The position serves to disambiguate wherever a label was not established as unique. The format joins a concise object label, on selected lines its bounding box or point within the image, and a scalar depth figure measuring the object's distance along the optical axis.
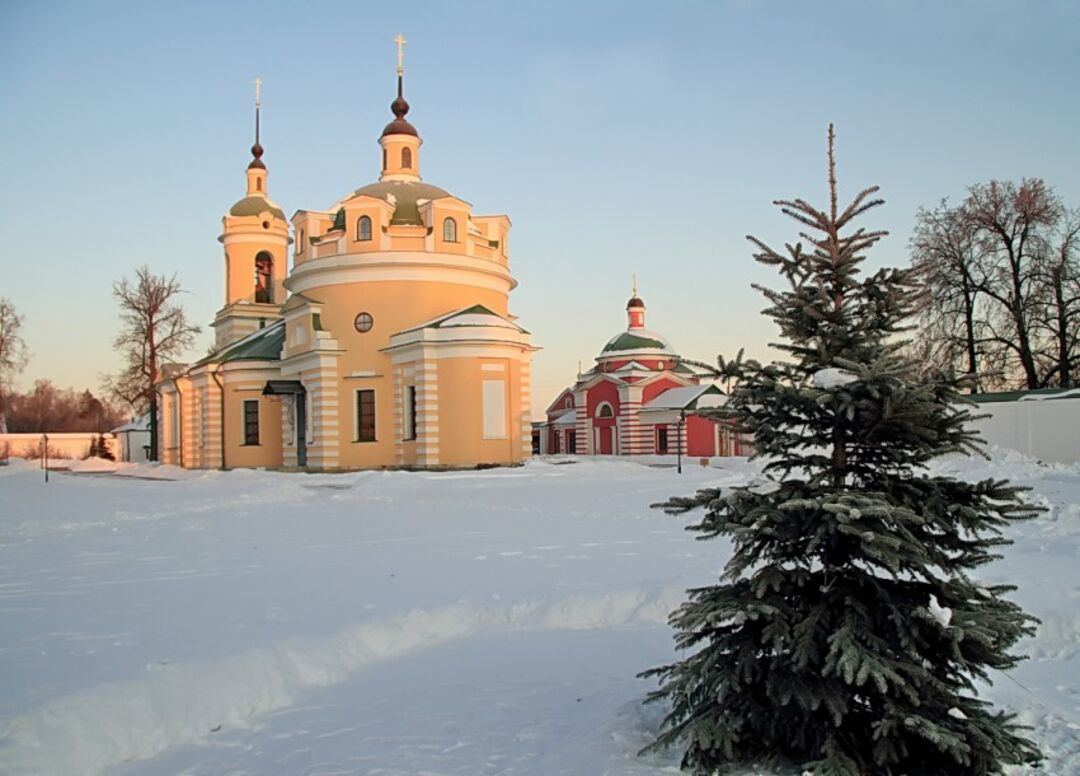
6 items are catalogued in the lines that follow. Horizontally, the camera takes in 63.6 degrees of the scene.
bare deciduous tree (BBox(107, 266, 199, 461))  47.12
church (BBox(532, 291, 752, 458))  44.91
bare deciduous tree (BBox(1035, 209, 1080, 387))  28.34
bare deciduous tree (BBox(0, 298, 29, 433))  45.94
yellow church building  28.86
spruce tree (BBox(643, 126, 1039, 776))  4.32
